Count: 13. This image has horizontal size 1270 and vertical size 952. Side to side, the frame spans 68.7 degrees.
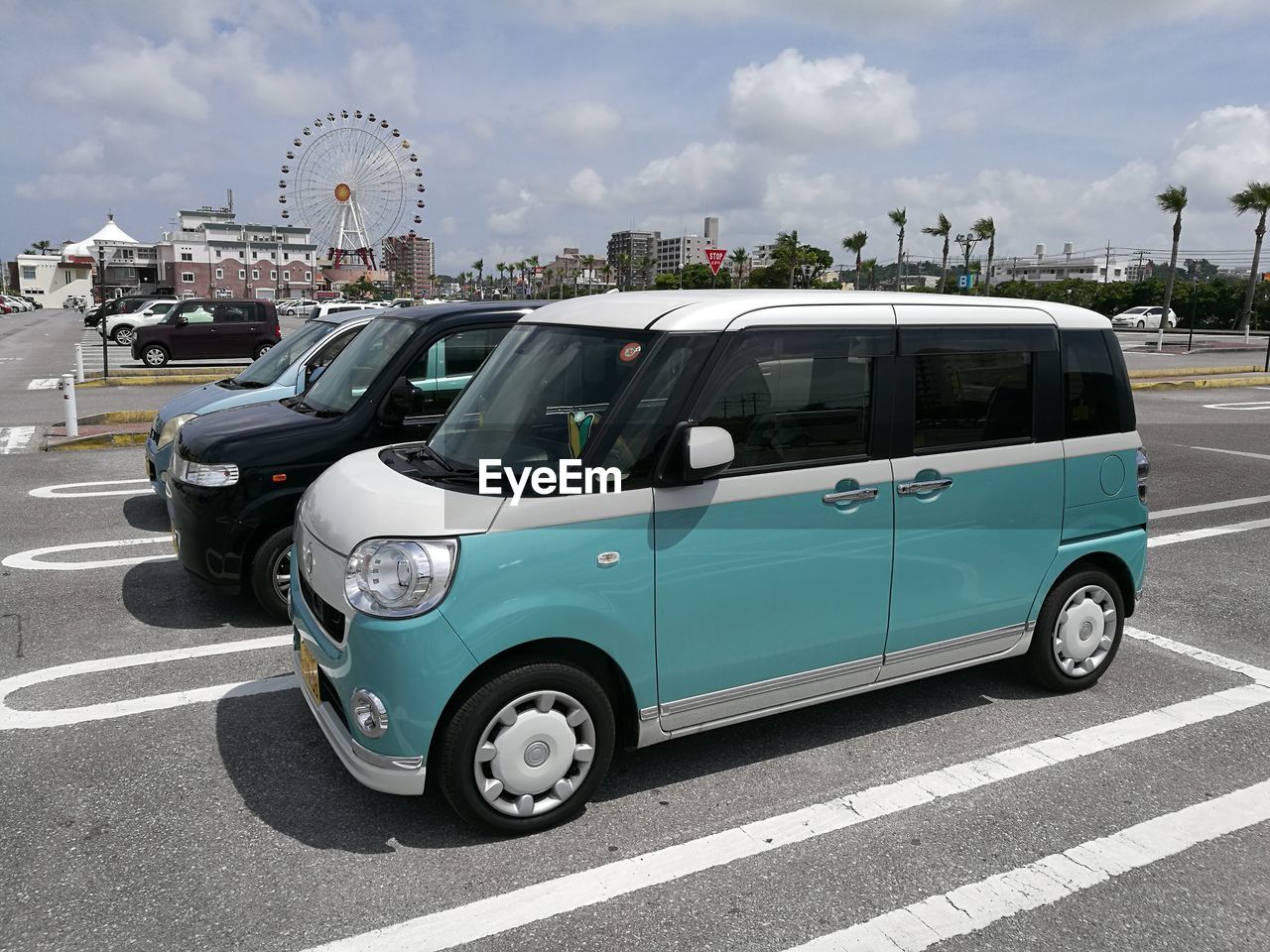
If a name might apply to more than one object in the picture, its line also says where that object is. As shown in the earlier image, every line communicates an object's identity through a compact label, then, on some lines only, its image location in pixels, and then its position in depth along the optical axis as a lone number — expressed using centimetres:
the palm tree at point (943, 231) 7006
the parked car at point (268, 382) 745
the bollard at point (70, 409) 1207
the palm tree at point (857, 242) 7706
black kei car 543
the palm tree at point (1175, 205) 4901
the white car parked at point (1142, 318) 5172
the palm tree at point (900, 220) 7000
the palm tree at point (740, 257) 6561
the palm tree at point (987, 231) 6756
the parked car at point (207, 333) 2448
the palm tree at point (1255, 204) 4872
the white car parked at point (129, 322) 3272
